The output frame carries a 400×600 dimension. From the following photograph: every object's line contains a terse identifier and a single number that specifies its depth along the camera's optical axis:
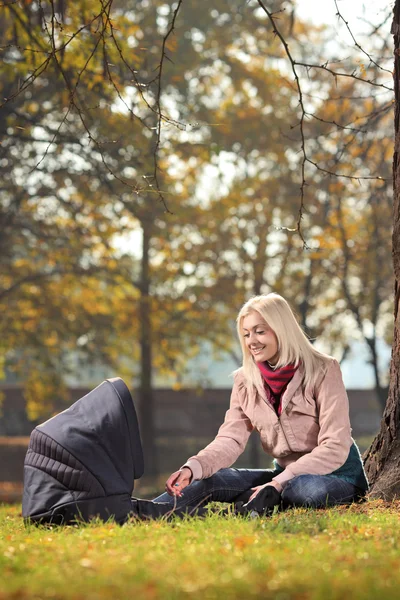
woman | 8.31
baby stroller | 7.68
